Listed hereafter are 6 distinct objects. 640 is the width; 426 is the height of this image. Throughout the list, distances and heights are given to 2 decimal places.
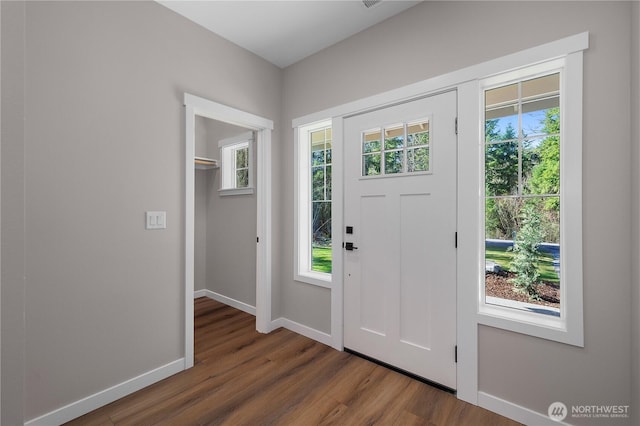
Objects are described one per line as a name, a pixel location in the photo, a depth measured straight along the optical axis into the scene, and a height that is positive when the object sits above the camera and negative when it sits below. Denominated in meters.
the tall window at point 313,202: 2.86 +0.12
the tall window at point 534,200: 1.54 +0.09
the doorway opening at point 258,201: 2.26 +0.11
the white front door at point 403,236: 1.98 -0.17
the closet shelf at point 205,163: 3.58 +0.68
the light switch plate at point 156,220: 2.05 -0.05
